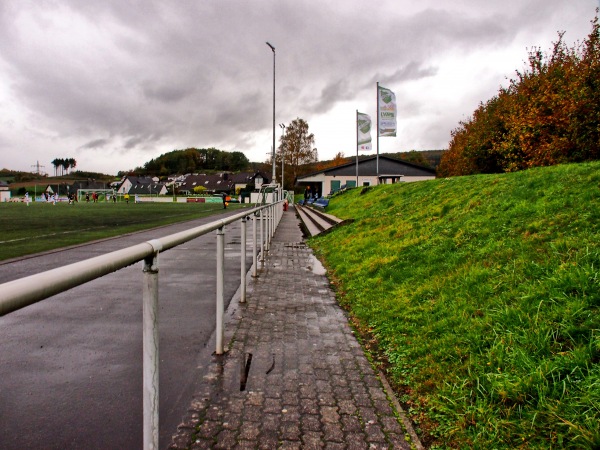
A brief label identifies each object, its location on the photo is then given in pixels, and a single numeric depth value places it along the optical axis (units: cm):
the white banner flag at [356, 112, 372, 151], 2852
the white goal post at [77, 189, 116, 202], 9644
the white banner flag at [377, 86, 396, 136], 2323
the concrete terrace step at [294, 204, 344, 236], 1400
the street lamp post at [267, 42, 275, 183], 2893
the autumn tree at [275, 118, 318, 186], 7006
